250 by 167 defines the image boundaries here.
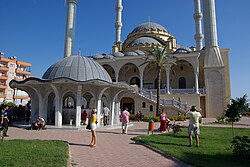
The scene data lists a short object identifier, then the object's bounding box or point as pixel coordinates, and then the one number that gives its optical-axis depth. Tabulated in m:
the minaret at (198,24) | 37.31
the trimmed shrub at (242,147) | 6.18
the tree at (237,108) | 10.80
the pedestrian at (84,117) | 14.85
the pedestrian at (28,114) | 17.51
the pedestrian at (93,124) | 7.99
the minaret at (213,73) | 27.50
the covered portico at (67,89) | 13.95
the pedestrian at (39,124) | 12.80
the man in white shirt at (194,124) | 8.06
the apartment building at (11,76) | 48.59
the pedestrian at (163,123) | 12.68
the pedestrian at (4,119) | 9.26
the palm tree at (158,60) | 23.25
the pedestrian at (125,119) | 11.77
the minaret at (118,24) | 43.69
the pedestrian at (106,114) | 15.45
